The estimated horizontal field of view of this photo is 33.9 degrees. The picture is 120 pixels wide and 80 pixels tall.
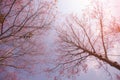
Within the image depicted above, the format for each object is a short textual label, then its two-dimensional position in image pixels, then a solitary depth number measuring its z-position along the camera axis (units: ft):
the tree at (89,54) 31.53
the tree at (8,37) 26.40
